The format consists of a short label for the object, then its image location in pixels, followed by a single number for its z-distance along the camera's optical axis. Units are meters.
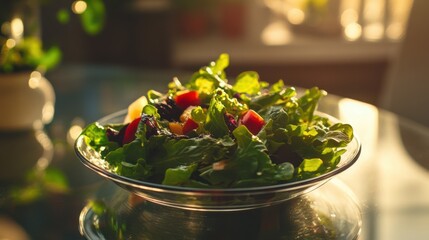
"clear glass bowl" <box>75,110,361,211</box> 0.68
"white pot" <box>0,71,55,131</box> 1.21
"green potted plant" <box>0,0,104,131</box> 1.20
